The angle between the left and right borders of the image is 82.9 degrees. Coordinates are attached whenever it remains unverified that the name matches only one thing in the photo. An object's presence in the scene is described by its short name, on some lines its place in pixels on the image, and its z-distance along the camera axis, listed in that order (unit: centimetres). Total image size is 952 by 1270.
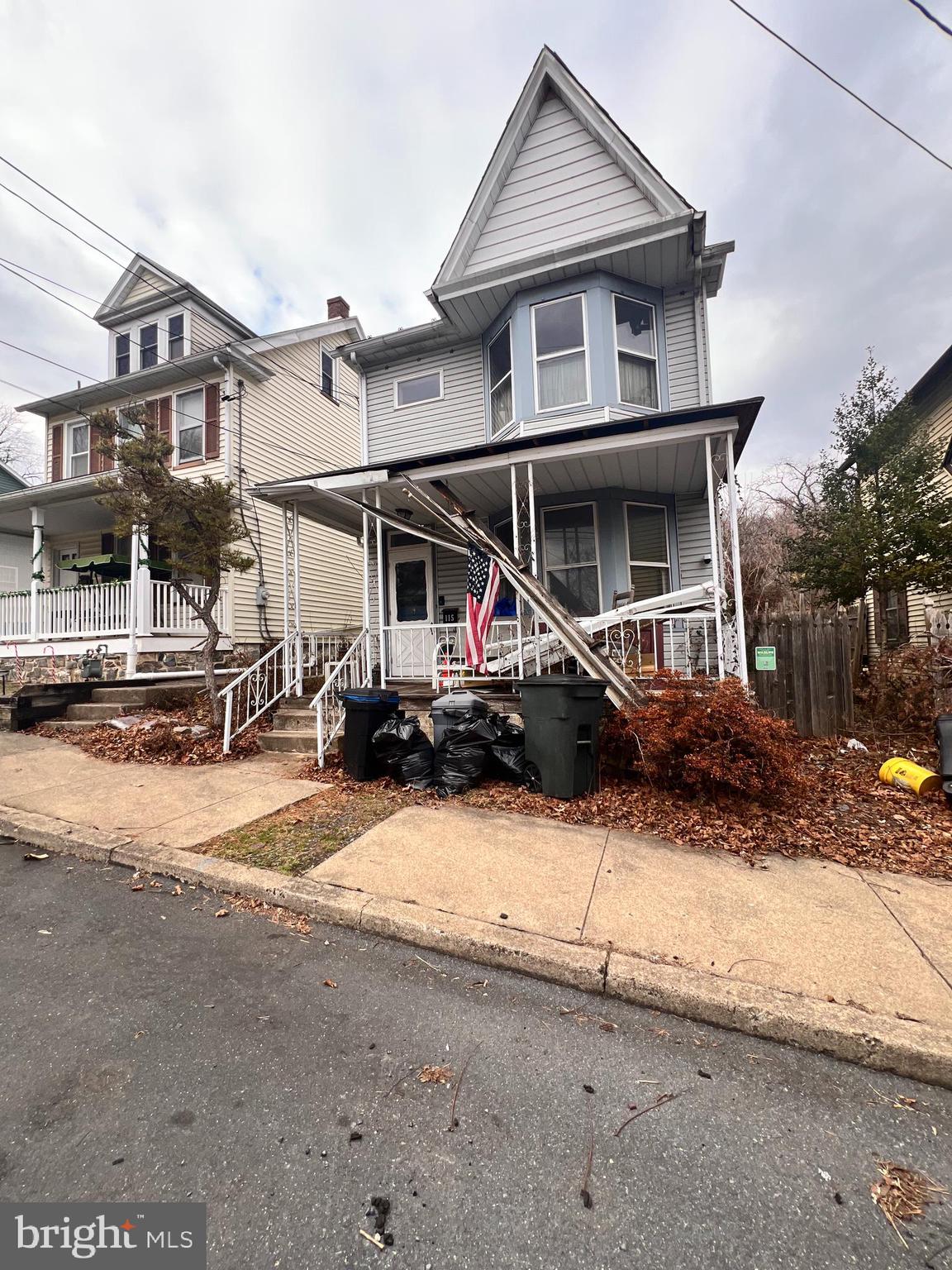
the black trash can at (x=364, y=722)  548
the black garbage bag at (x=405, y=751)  529
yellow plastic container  490
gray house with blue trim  780
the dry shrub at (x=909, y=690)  703
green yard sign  680
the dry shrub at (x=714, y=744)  427
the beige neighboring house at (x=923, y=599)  1216
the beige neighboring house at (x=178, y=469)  1122
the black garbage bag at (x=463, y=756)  514
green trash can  469
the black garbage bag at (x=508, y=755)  512
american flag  659
